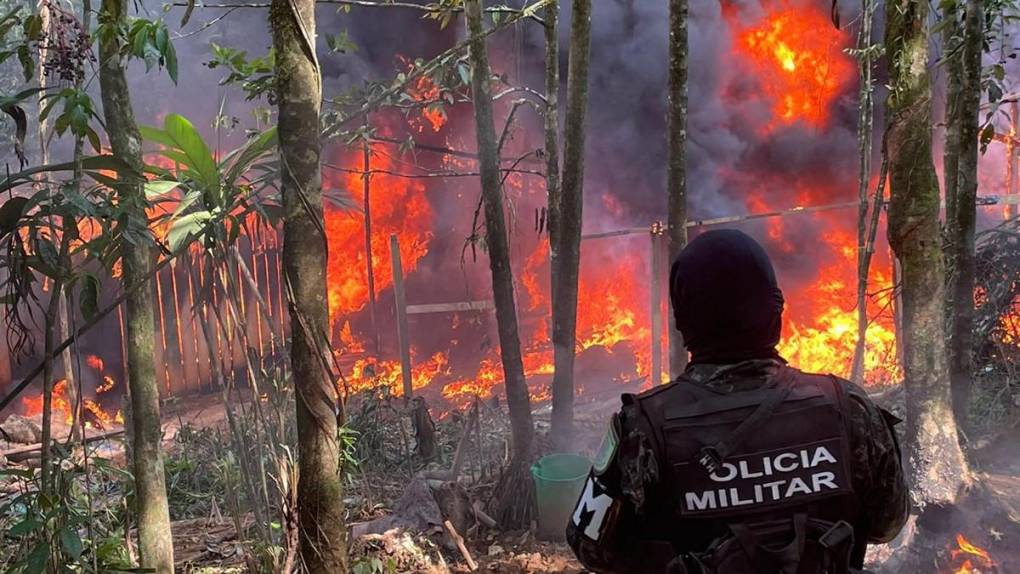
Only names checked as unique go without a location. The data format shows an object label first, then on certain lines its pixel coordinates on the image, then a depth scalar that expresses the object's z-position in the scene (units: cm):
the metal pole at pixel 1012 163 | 927
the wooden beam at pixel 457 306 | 922
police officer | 167
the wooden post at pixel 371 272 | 1089
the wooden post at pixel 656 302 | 825
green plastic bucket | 496
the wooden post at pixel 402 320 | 825
